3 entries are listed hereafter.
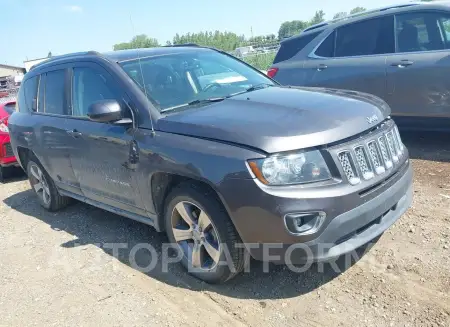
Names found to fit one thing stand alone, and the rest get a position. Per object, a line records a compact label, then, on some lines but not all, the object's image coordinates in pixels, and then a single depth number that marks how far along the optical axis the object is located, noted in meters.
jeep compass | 2.75
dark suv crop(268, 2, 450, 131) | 5.39
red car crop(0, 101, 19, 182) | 7.38
